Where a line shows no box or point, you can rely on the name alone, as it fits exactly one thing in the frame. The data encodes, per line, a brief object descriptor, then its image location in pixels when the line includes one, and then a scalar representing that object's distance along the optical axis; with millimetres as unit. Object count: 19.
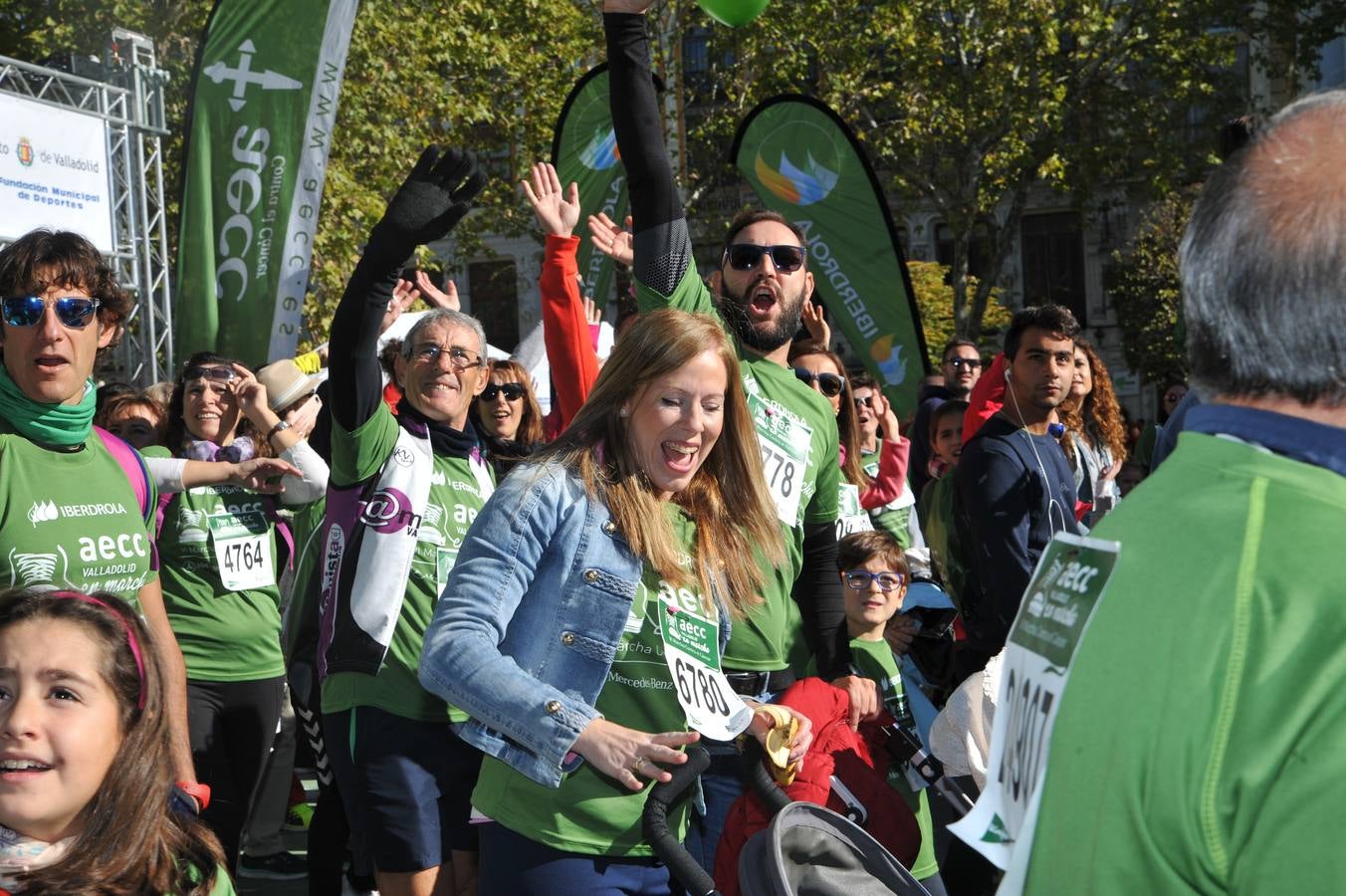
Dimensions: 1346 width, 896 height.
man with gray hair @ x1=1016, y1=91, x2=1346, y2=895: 1254
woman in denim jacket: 2752
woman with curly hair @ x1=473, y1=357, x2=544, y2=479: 6441
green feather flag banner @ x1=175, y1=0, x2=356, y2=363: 10219
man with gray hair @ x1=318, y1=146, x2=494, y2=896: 4121
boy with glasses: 5090
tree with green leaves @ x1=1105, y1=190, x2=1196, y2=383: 36406
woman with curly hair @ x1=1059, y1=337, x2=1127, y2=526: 5984
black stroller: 2514
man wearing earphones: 4840
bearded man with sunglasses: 3580
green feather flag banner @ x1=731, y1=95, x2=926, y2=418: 11211
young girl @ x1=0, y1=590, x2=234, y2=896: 2277
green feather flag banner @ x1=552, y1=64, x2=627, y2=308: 10992
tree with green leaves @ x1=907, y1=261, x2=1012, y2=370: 33188
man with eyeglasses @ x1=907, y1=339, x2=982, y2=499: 9461
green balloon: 3936
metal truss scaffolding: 12539
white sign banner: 11383
